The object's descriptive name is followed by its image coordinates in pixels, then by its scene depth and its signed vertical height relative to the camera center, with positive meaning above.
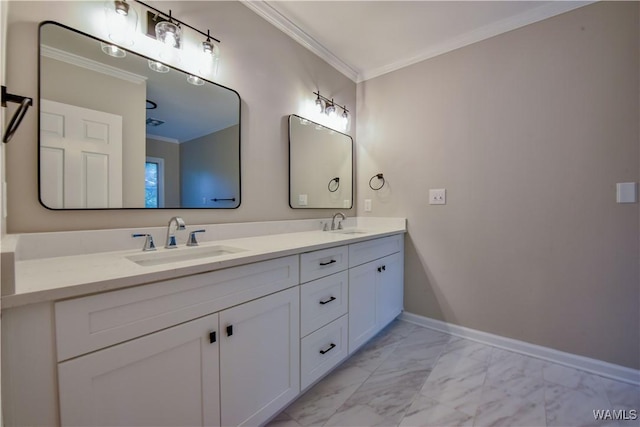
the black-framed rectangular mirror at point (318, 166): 2.07 +0.38
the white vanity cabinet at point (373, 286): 1.74 -0.54
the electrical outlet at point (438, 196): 2.20 +0.12
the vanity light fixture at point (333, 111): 2.25 +0.86
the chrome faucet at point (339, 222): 2.31 -0.08
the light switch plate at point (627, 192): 1.55 +0.11
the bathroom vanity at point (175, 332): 0.68 -0.40
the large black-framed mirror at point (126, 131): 1.08 +0.38
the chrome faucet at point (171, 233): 1.27 -0.11
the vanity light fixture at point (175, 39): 1.32 +0.88
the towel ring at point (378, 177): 2.53 +0.30
